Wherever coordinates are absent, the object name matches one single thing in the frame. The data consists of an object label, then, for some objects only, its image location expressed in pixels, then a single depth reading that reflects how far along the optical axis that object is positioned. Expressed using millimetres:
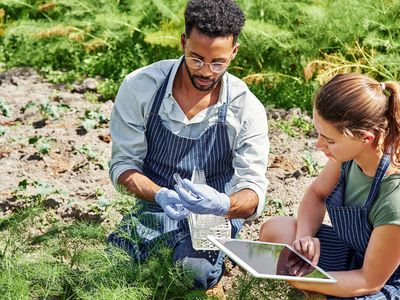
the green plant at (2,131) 5348
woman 3139
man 3672
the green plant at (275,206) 4535
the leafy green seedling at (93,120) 5430
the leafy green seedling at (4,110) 5715
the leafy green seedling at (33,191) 4523
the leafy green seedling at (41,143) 5070
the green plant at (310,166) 4938
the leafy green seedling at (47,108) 5617
